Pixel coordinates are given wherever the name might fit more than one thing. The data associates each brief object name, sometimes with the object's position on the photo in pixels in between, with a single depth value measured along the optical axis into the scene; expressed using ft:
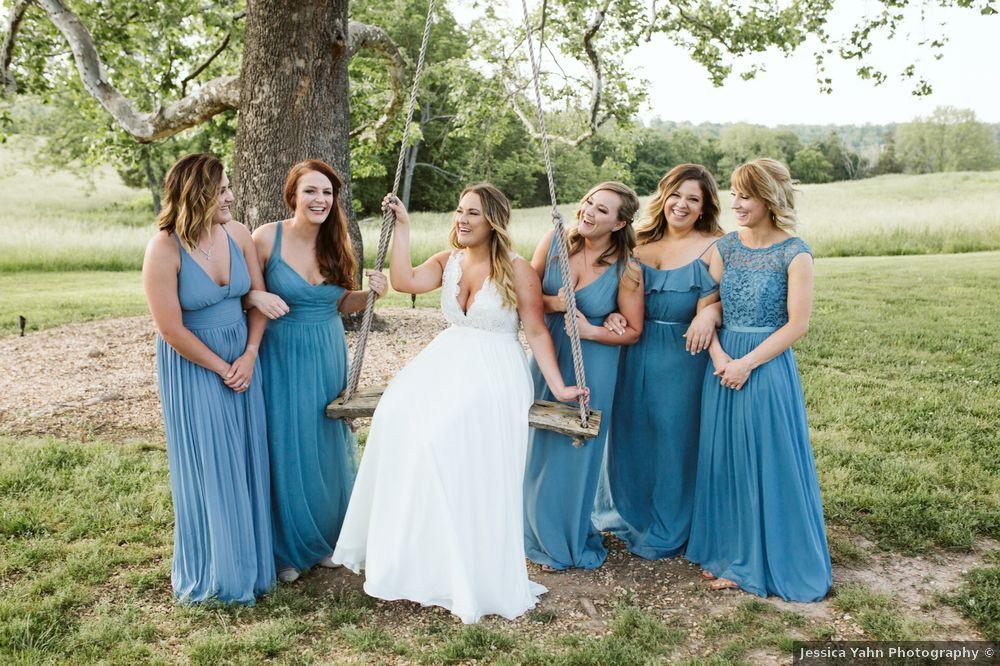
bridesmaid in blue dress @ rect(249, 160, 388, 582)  12.51
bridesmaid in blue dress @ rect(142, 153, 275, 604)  11.02
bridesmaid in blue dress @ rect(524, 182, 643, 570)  13.26
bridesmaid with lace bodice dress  12.40
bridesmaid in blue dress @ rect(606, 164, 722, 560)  13.38
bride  11.47
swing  11.93
